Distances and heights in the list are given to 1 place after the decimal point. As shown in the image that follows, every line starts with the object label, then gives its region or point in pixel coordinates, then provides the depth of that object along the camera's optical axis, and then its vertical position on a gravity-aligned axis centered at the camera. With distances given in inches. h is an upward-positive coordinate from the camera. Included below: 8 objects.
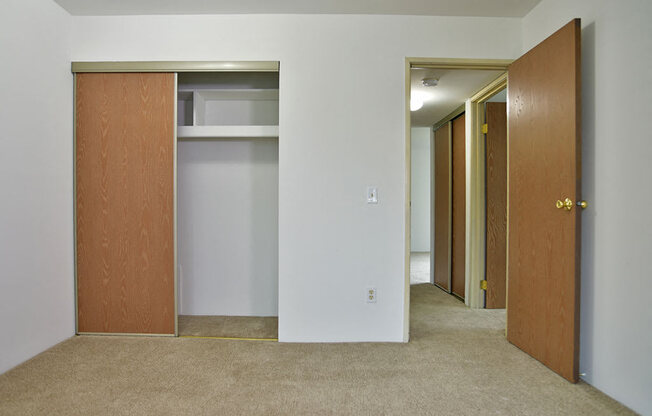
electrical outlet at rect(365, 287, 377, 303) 98.1 -24.5
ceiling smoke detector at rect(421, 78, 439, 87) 123.6 +41.8
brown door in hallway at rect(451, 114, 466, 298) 149.6 -2.0
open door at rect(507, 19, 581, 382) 74.4 +0.7
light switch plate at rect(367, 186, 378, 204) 98.0 +3.2
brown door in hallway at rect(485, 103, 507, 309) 134.5 +2.3
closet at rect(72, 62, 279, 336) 99.5 +3.1
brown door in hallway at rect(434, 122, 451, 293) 163.8 -1.3
